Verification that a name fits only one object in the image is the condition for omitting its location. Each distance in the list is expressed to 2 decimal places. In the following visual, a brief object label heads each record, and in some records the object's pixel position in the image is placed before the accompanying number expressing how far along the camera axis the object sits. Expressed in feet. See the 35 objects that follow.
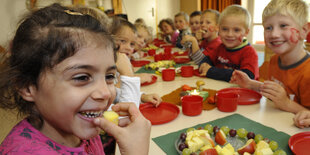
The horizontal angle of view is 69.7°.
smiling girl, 2.41
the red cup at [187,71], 7.02
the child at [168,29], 15.94
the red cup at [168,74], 6.62
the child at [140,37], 10.46
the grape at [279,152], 2.88
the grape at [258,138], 3.31
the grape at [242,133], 3.47
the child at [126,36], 6.54
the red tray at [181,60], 9.21
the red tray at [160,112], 4.19
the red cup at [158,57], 9.54
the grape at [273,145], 3.10
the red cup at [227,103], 4.37
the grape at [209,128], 3.61
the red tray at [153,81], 6.48
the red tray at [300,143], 3.14
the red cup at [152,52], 11.31
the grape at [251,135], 3.41
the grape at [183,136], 3.41
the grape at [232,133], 3.51
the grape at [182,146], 3.15
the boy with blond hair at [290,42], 5.01
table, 3.74
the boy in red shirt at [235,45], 6.66
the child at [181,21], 15.35
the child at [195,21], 12.94
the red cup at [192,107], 4.24
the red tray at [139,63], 9.24
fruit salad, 3.02
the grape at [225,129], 3.54
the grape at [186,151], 3.00
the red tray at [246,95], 4.75
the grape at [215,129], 3.56
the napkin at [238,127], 3.29
